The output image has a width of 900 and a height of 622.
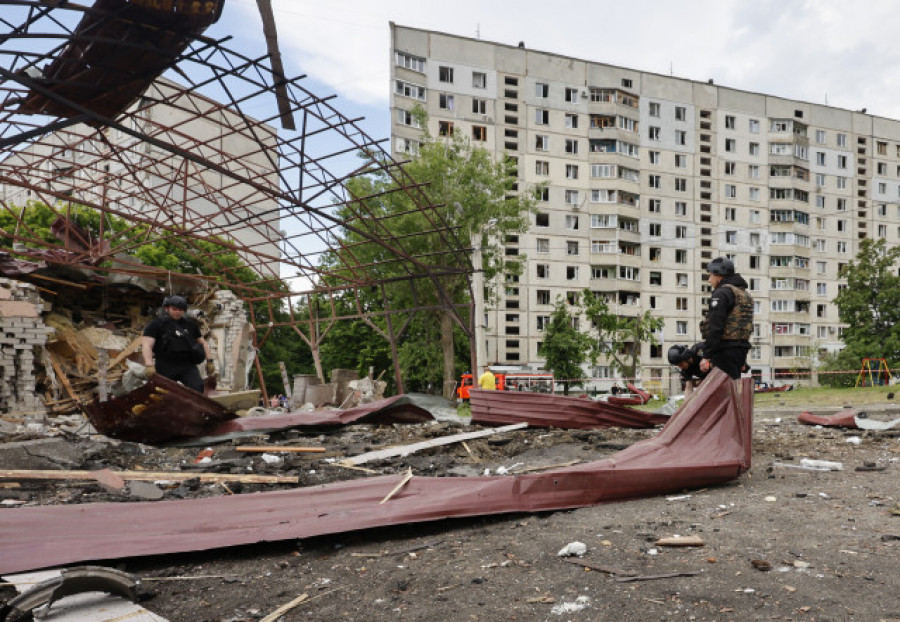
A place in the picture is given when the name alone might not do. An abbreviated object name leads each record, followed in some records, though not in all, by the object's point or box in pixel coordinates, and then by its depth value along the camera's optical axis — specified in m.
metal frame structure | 6.18
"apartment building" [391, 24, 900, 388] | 45.25
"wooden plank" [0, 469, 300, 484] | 5.22
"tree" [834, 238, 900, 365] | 33.94
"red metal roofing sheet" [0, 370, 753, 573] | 3.45
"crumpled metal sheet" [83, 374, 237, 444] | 6.96
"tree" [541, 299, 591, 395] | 36.56
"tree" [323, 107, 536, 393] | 27.66
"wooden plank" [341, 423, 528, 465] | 6.18
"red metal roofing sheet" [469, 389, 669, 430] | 7.87
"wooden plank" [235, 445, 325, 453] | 6.86
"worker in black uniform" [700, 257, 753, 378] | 5.24
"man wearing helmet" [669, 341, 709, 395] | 6.73
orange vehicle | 34.91
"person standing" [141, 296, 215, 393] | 7.34
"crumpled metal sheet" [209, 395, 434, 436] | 8.30
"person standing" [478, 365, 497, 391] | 15.59
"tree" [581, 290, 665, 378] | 39.00
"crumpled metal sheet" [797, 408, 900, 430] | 8.15
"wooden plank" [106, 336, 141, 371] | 15.52
